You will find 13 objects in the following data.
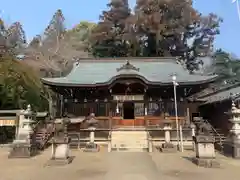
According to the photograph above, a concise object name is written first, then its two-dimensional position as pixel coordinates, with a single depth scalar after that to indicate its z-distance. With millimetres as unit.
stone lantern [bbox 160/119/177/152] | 10134
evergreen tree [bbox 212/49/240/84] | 28341
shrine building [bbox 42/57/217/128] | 13302
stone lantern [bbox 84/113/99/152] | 10364
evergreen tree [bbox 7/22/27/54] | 23701
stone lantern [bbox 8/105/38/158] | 9064
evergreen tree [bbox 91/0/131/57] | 29682
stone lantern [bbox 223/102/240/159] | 8800
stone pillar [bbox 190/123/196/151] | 12102
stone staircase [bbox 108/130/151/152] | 10768
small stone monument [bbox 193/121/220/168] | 7143
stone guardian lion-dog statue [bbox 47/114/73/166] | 7343
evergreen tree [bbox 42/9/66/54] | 27659
